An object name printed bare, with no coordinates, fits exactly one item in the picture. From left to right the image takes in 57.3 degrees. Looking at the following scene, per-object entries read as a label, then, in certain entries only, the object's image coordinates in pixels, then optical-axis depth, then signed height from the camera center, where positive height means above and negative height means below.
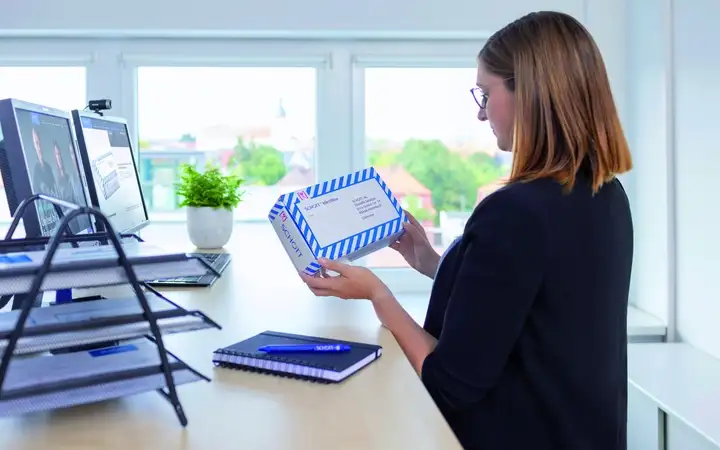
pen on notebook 1.09 -0.21
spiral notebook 0.99 -0.22
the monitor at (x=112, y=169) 1.63 +0.15
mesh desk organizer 0.71 -0.13
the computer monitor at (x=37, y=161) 1.19 +0.12
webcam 1.92 +0.34
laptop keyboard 1.71 -0.15
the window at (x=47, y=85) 2.77 +0.58
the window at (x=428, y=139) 2.86 +0.36
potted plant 2.25 +0.06
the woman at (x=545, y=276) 1.04 -0.09
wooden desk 0.77 -0.25
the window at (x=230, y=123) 2.81 +0.42
